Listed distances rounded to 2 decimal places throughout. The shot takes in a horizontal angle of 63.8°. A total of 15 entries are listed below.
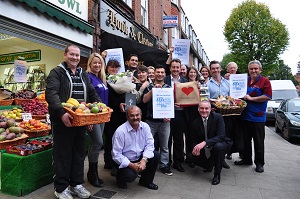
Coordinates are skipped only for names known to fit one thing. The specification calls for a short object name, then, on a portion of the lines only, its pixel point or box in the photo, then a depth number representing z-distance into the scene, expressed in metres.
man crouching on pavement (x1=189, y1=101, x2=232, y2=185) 4.13
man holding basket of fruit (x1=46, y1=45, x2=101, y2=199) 3.02
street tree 26.94
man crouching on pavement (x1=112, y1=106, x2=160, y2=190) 3.50
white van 12.34
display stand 3.31
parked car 8.07
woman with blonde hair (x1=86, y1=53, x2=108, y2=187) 3.67
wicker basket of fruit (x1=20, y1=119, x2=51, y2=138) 4.36
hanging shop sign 13.88
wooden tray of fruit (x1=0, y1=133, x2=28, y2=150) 3.64
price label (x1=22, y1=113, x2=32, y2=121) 4.75
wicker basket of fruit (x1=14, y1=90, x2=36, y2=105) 5.62
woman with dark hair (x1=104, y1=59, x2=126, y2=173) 4.16
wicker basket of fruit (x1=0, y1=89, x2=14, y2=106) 5.50
